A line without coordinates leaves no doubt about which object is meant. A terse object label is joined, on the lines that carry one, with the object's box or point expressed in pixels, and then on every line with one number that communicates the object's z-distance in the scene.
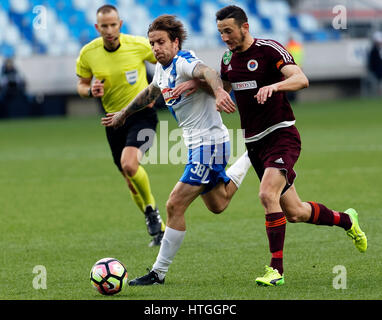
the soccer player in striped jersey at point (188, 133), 13.55
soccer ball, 12.63
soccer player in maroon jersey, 13.23
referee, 18.64
